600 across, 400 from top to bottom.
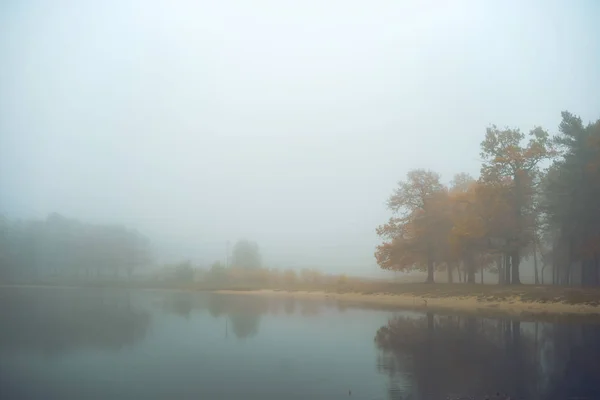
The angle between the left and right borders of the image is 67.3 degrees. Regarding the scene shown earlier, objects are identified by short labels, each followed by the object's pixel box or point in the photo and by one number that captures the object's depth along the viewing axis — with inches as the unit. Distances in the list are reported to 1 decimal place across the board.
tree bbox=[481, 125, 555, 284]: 1481.3
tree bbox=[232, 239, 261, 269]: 3161.9
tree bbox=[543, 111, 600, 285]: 1284.4
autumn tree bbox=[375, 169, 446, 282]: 1838.1
